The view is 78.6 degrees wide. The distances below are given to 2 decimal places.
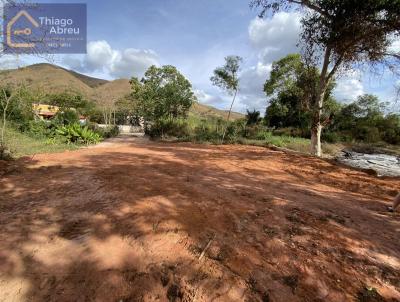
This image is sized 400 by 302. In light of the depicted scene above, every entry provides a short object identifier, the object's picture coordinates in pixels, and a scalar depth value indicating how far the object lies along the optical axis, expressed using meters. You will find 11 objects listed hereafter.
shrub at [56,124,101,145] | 11.47
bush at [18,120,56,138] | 12.05
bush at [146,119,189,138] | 17.22
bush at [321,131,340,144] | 18.25
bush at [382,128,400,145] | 20.45
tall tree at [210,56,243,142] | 15.59
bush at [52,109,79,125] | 13.80
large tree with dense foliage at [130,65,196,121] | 16.89
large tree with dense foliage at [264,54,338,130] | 19.89
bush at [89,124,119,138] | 16.59
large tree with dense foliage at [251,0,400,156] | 7.01
